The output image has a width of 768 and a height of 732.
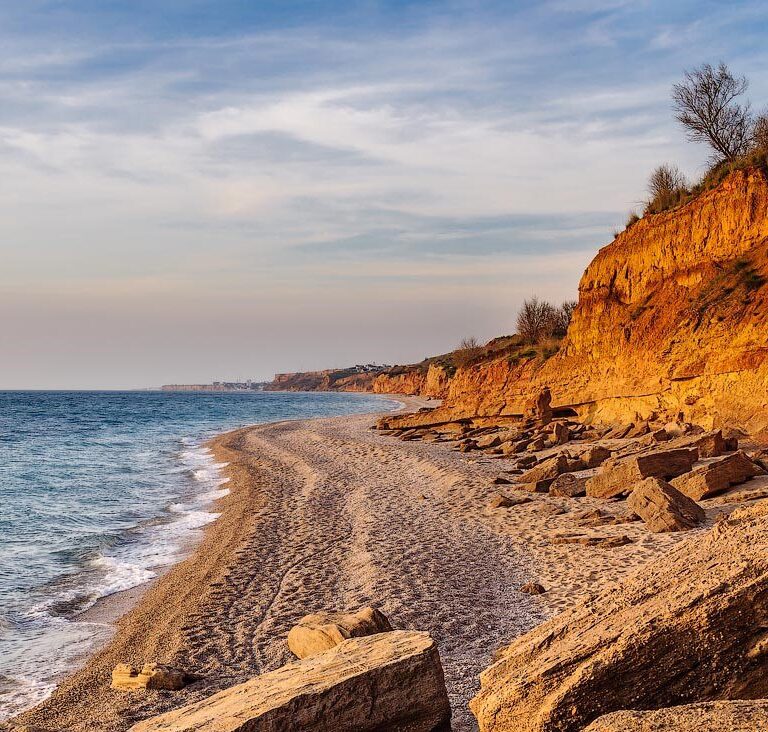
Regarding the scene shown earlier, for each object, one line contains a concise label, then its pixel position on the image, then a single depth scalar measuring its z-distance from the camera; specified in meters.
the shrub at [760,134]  27.84
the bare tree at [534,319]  57.95
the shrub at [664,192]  32.65
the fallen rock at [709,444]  18.27
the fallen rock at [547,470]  20.41
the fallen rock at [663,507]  13.23
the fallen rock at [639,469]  16.50
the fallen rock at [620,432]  27.39
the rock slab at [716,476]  14.97
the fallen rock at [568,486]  18.23
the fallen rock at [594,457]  21.30
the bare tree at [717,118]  31.80
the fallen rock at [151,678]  8.77
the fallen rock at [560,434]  28.72
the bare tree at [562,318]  52.47
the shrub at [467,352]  59.52
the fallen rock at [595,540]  12.91
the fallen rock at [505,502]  18.14
